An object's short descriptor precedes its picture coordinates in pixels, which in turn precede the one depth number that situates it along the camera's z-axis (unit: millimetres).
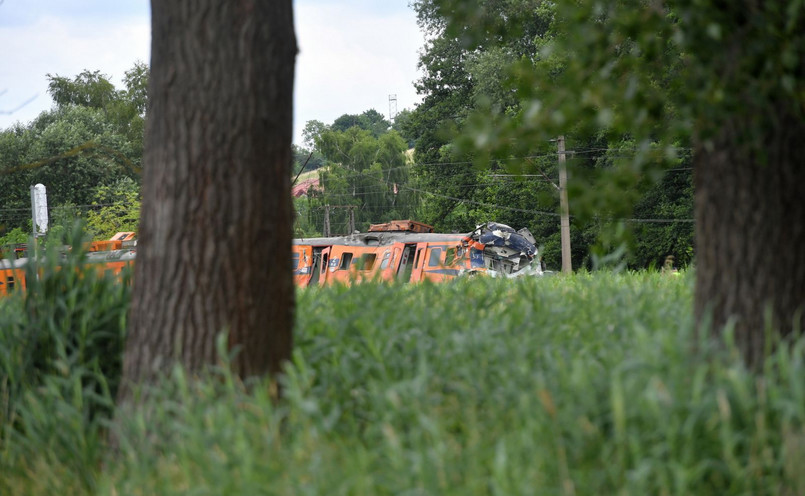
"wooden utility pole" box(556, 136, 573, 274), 69437
